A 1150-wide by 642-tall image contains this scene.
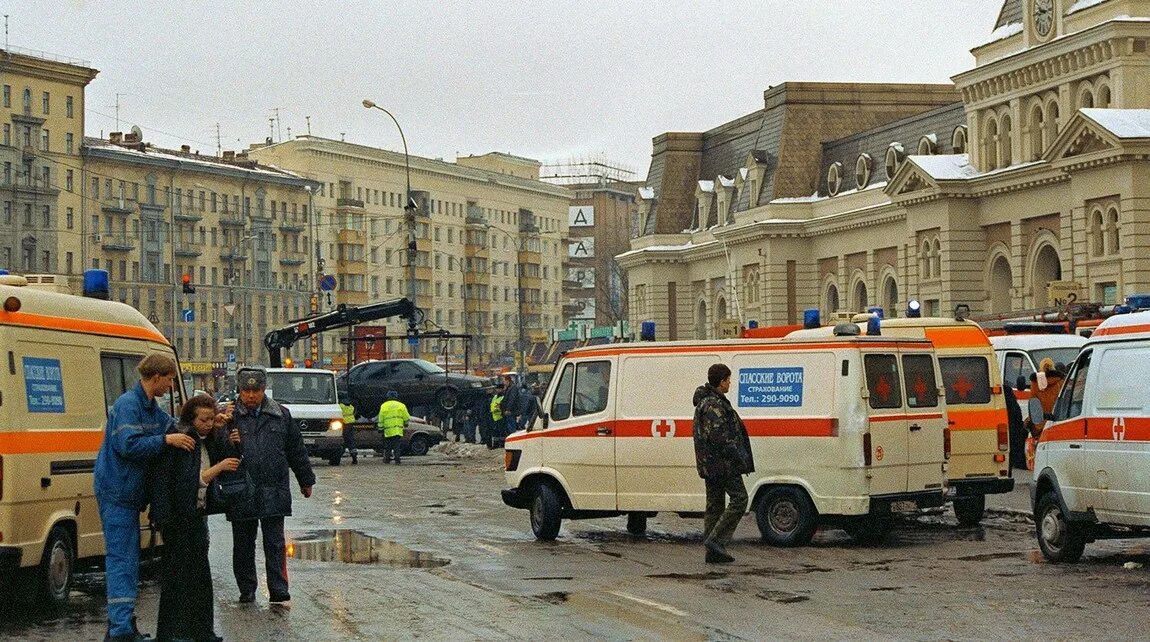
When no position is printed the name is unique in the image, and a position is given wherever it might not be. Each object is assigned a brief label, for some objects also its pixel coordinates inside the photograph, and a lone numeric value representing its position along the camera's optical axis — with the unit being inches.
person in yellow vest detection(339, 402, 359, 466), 1664.6
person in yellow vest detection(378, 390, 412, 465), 1628.9
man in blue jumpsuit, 451.2
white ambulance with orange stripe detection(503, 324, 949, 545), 733.9
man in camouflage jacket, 665.6
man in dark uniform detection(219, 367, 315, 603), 556.7
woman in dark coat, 455.8
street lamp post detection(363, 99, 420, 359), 1998.0
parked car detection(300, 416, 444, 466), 1722.4
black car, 1984.5
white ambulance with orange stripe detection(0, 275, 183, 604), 519.8
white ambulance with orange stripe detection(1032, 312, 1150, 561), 615.2
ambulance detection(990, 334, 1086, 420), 1273.4
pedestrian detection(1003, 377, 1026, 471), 1085.1
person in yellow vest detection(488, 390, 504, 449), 1818.4
